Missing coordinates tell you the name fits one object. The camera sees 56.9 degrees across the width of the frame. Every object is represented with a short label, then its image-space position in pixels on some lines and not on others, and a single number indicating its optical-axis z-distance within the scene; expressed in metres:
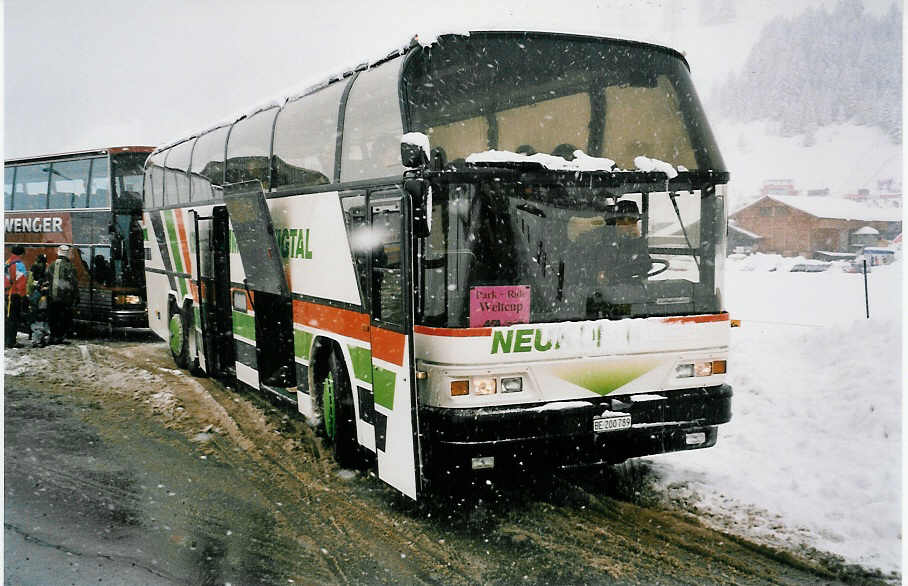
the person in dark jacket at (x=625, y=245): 5.30
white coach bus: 5.05
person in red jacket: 13.13
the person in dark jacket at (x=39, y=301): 12.98
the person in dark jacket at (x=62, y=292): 12.81
